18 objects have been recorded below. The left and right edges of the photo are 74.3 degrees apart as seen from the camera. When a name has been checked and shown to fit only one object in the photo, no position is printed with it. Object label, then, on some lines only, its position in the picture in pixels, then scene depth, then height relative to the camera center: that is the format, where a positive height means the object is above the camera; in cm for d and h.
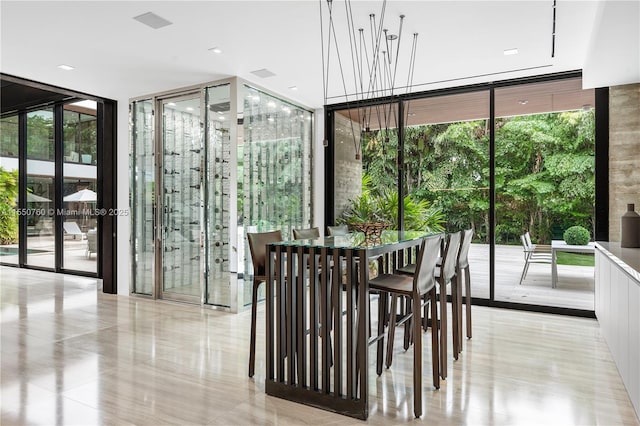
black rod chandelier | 339 +150
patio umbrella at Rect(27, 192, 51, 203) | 740 +15
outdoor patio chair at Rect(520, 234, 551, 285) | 500 -58
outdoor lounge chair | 689 -36
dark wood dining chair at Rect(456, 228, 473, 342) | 356 -52
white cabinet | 240 -76
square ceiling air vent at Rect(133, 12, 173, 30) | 332 +151
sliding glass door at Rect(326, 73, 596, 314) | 484 +41
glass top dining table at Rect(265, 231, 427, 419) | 245 -70
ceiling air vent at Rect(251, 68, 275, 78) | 475 +153
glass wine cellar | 505 +30
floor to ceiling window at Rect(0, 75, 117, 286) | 637 +47
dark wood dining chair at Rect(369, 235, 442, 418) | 251 -54
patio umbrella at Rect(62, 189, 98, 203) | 675 +19
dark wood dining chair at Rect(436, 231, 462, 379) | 291 -56
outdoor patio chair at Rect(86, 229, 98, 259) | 672 -56
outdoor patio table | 482 -49
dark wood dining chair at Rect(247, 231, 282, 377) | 307 -44
